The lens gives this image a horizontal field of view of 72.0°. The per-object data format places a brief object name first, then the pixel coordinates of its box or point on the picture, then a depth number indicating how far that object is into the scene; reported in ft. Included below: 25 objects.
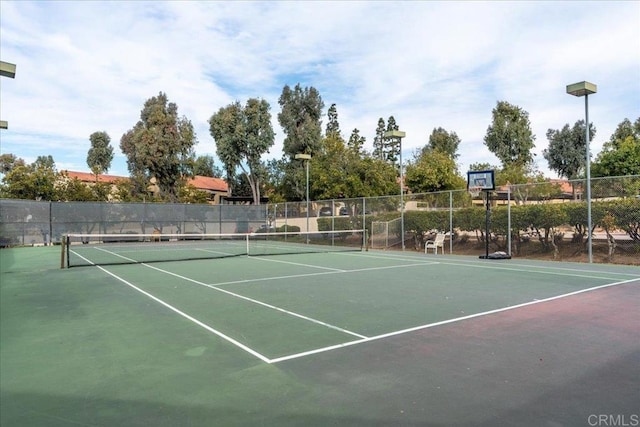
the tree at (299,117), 121.39
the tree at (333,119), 204.77
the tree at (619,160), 90.99
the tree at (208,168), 239.21
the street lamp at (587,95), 43.06
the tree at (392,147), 206.39
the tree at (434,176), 109.56
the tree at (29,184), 114.32
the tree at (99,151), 215.31
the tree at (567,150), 141.90
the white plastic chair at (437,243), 59.26
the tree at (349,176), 102.32
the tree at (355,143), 115.03
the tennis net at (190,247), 52.90
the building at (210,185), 185.26
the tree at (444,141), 186.09
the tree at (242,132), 122.42
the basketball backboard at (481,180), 51.13
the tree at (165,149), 121.80
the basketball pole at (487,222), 50.50
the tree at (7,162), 177.35
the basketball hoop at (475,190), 52.47
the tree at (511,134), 120.47
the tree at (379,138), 219.61
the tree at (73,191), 122.52
